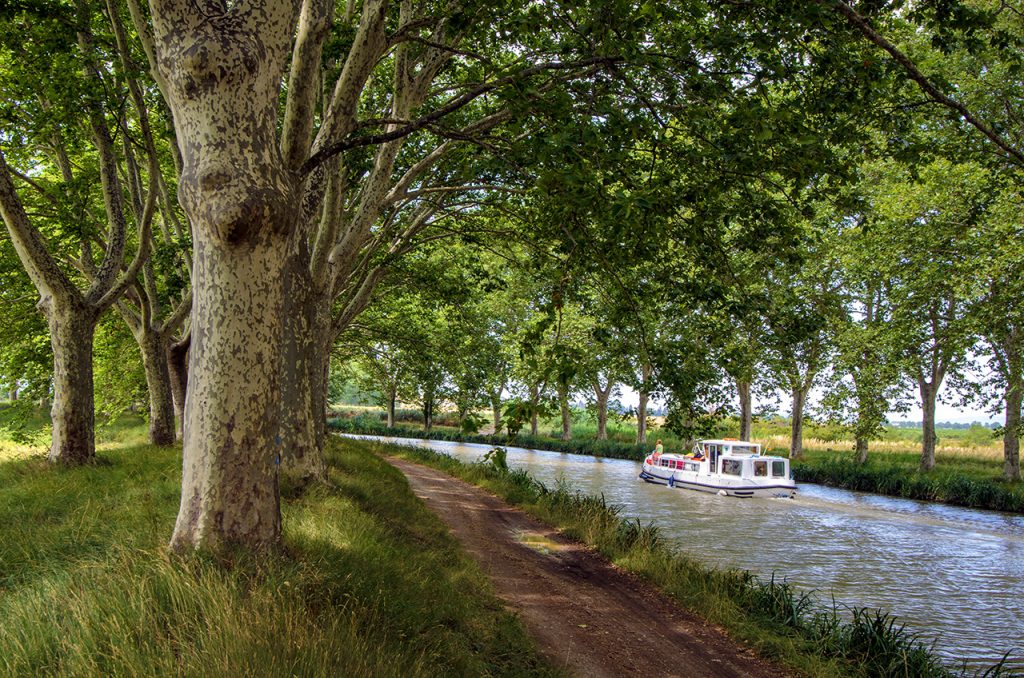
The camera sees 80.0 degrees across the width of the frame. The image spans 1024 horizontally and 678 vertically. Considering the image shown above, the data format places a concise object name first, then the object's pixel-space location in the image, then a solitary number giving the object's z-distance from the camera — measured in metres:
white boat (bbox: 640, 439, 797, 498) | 25.73
